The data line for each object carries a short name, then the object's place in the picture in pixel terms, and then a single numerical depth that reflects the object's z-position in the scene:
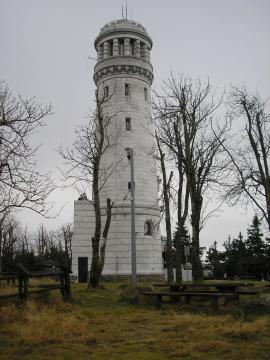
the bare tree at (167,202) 24.30
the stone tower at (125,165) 33.88
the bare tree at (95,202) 21.34
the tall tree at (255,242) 58.22
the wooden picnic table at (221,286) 12.63
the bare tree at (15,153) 13.69
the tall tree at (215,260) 65.18
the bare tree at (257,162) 21.00
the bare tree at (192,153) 20.83
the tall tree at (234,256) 60.28
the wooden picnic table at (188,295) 11.38
